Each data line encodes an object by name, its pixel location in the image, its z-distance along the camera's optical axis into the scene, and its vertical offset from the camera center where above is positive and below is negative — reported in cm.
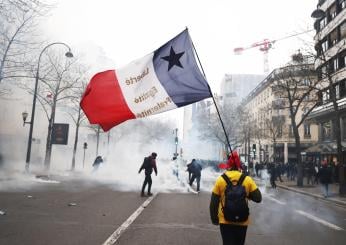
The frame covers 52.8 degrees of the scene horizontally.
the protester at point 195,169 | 1644 -48
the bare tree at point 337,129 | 1638 +174
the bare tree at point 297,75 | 2028 +513
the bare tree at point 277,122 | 4172 +476
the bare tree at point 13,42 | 1700 +563
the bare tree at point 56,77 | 2592 +618
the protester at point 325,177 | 1556 -59
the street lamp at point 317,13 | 1713 +737
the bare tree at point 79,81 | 2886 +650
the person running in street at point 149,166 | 1316 -34
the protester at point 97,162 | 2493 -50
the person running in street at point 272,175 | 2072 -79
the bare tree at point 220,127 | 5387 +538
